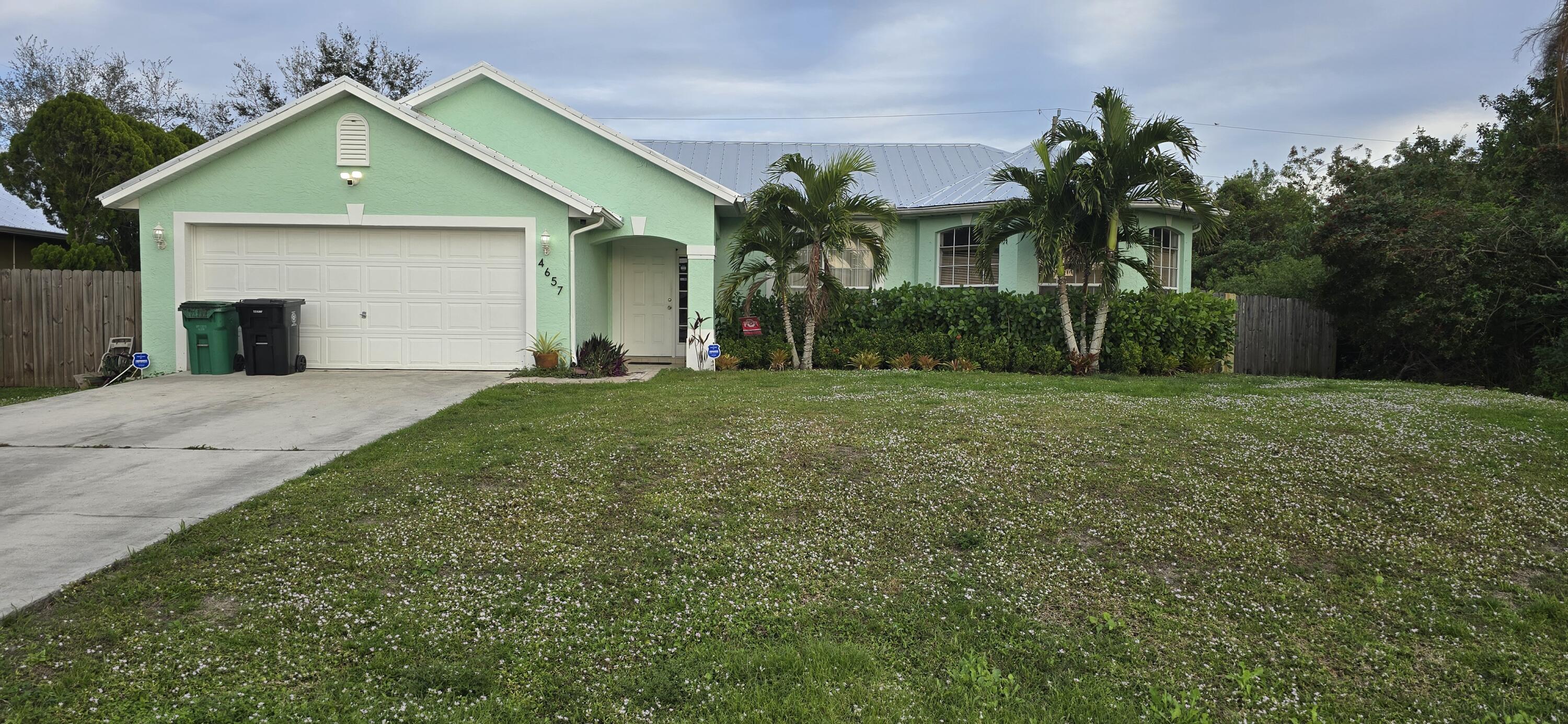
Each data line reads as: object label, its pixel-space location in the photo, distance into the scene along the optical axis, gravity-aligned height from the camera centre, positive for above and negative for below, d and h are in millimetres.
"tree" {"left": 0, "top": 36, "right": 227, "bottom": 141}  26250 +7360
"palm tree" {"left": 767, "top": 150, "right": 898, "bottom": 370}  13430 +1815
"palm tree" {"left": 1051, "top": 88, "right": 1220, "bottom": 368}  12938 +2547
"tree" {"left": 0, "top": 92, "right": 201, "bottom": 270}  15445 +2887
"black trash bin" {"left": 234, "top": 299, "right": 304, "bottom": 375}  12070 -116
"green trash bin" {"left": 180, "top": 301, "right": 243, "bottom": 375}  12039 -131
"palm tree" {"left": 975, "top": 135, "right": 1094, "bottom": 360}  13438 +1802
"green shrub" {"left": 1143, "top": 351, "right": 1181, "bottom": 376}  14570 -451
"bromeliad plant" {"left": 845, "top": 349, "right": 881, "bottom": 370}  14594 -469
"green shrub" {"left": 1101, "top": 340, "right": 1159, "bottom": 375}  14406 -375
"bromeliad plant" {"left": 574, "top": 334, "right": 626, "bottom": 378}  12828 -425
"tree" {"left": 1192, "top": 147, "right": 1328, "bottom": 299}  20703 +3210
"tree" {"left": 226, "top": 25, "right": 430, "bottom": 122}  27297 +7992
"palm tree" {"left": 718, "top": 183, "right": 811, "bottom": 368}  13773 +1415
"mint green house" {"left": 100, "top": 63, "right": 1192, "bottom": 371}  12508 +1335
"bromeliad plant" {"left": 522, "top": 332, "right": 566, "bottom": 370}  12766 -295
